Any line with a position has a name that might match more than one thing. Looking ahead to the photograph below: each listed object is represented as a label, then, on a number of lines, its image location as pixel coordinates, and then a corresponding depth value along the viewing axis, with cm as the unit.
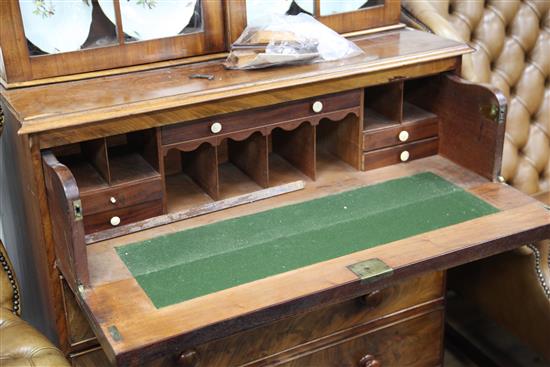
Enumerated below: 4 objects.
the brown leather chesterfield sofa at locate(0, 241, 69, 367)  157
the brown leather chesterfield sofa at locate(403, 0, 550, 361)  205
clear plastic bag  187
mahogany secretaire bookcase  156
